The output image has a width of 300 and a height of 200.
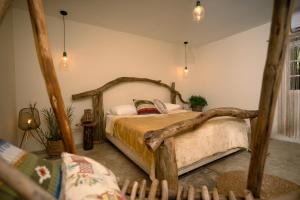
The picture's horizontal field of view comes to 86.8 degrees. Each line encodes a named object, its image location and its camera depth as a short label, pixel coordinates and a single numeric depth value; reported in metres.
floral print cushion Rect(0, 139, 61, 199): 0.61
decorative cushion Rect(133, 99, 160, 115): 3.30
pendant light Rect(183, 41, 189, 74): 4.57
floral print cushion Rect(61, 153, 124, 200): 0.57
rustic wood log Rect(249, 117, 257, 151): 2.29
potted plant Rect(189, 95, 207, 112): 4.42
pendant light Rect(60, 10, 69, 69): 2.80
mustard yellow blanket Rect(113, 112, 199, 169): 1.82
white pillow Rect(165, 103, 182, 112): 3.66
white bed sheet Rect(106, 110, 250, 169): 1.72
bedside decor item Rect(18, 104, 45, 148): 2.37
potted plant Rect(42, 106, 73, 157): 2.50
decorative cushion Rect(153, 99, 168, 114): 3.47
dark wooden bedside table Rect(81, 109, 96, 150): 2.87
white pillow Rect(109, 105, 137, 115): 3.15
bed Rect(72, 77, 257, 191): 1.47
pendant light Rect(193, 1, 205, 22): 1.97
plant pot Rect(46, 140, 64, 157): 2.49
